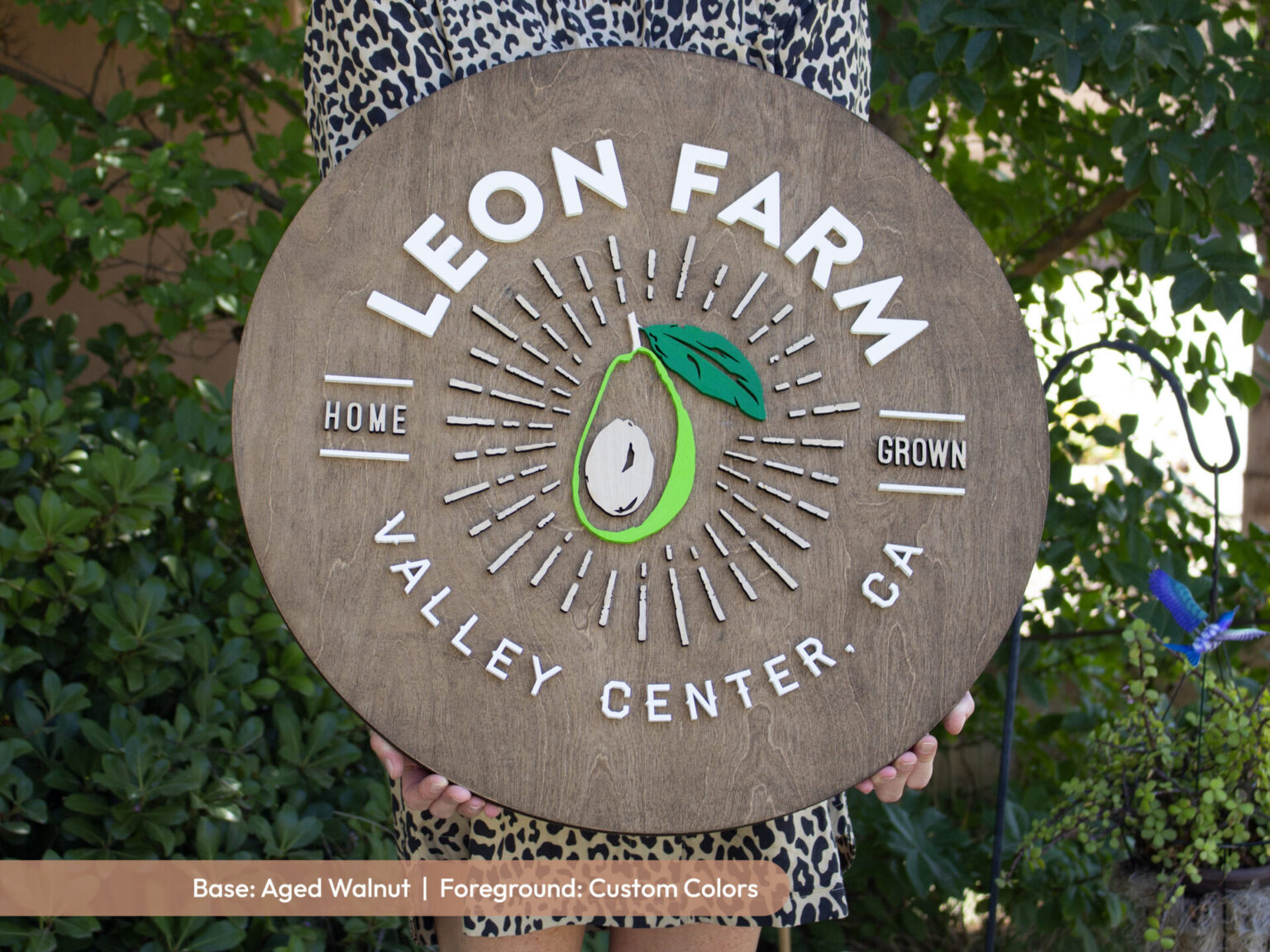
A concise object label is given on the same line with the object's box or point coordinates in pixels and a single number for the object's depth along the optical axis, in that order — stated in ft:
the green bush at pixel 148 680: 5.92
